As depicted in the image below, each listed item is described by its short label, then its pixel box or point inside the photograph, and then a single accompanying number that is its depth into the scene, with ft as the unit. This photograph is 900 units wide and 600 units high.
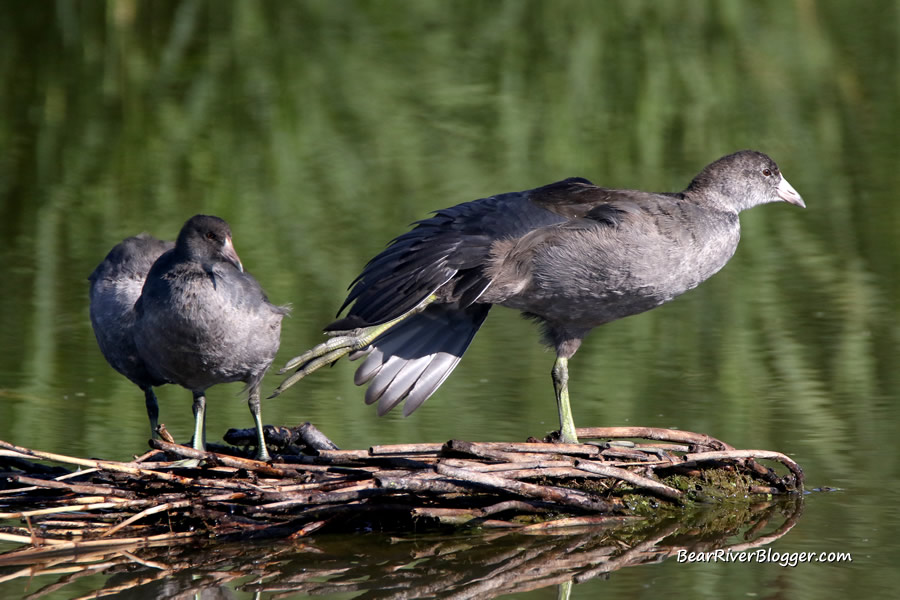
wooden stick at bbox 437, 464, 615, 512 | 30.40
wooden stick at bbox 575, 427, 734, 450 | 35.53
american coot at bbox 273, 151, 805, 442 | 35.94
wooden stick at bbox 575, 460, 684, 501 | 32.32
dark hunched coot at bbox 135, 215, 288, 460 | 33.81
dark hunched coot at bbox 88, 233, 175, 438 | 36.96
